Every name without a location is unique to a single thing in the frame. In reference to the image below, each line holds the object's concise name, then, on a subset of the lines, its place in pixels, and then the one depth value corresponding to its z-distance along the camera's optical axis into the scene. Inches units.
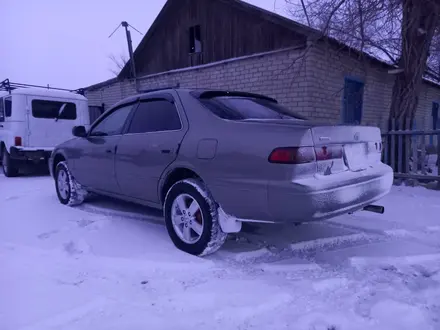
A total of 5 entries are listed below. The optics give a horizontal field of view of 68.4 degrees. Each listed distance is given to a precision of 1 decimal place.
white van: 317.4
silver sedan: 95.3
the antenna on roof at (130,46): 479.4
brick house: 311.7
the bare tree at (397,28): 260.8
